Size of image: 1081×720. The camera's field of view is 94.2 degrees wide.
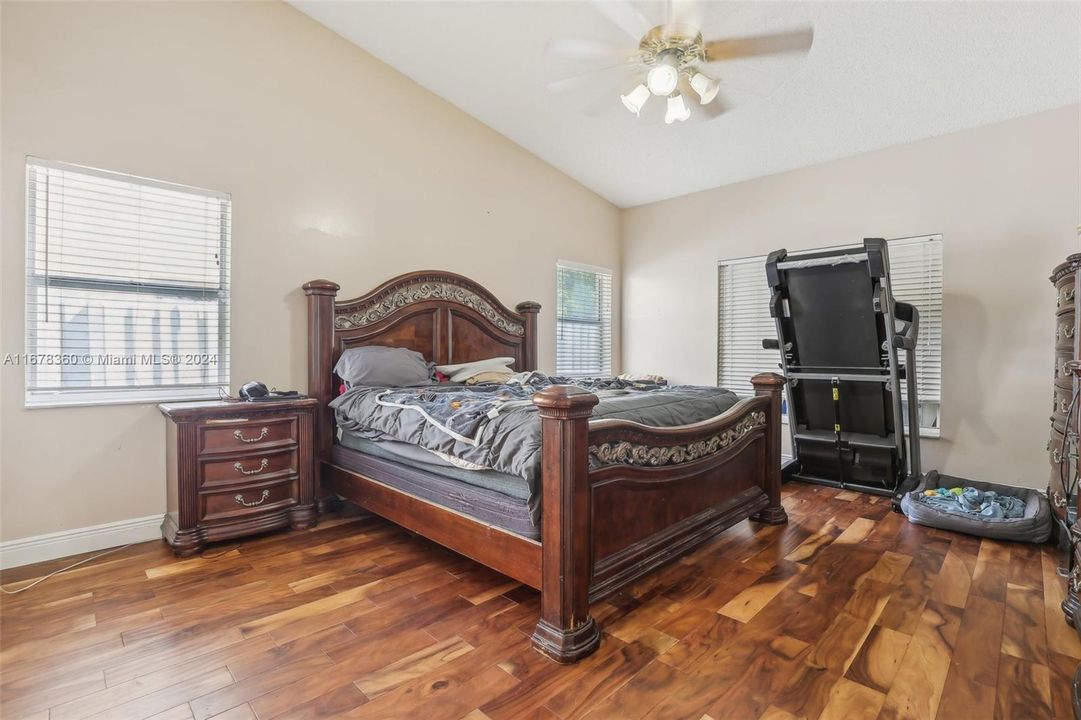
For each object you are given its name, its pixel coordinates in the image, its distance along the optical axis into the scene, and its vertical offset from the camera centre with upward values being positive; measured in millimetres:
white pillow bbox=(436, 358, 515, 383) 3727 -64
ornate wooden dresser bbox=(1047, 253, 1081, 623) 2260 -262
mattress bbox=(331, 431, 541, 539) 1915 -569
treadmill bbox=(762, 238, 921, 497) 3350 -29
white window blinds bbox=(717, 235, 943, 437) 3803 +421
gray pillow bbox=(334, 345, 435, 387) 3234 -51
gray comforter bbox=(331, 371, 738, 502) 1914 -264
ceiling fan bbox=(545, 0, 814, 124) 2137 +1423
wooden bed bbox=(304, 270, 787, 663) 1738 -555
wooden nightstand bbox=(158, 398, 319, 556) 2594 -611
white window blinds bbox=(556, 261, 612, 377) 5199 +433
